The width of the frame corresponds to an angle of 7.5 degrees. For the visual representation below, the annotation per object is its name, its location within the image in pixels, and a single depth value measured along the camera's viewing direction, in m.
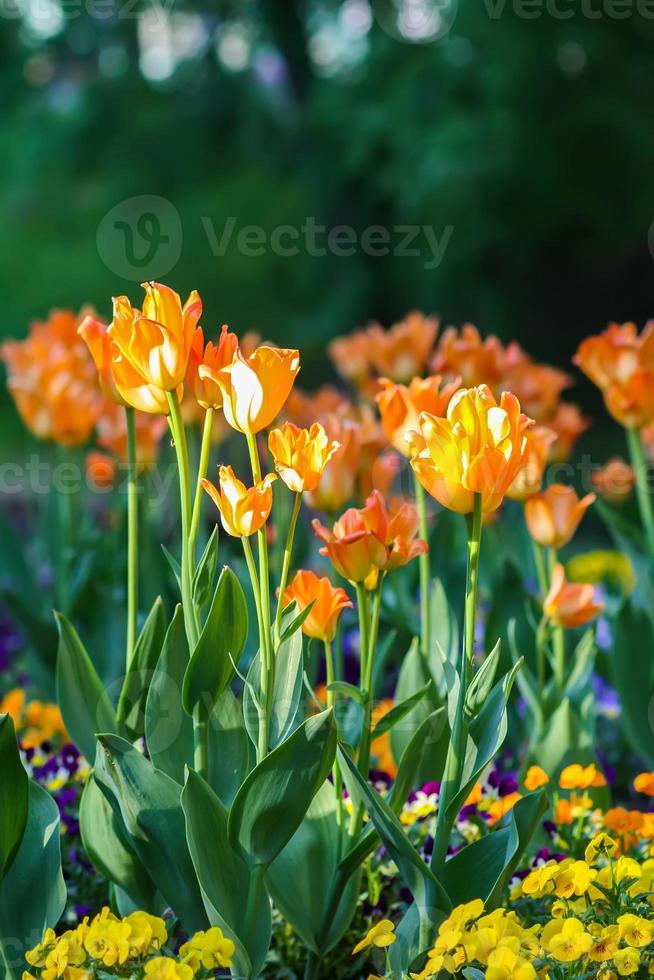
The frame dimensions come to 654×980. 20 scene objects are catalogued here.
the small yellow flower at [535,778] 2.74
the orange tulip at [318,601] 2.62
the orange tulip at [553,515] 2.81
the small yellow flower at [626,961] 2.53
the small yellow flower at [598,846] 2.60
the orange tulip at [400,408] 2.74
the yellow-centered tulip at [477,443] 2.54
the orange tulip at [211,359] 2.60
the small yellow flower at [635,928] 2.55
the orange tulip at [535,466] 2.81
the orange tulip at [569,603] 2.78
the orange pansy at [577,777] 2.73
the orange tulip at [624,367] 2.92
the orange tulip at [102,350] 2.67
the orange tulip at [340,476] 2.83
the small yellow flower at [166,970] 2.52
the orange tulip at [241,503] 2.54
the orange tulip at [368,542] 2.60
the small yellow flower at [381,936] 2.57
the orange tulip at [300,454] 2.55
